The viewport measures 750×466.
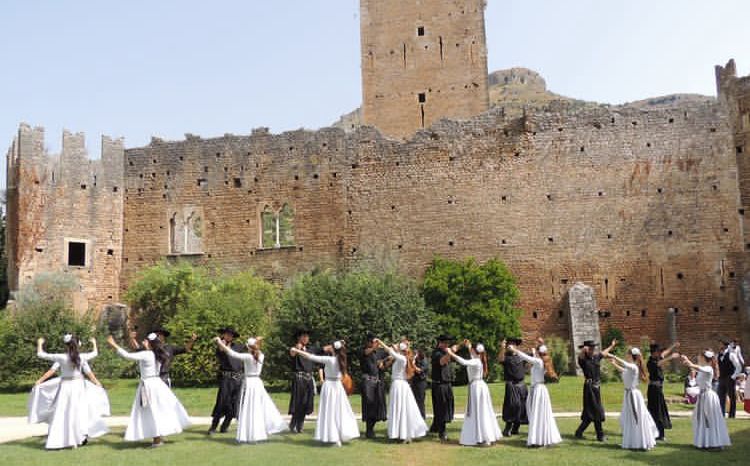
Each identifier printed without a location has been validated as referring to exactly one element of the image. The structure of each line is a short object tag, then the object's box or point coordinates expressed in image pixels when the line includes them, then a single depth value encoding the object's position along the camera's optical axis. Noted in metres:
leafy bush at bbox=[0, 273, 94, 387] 22.59
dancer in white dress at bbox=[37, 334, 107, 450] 11.43
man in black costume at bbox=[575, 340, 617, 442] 12.27
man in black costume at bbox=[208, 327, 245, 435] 12.66
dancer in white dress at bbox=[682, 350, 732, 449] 11.48
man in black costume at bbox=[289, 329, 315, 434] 13.05
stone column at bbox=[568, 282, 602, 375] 23.36
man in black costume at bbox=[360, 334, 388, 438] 12.77
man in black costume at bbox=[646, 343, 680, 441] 12.62
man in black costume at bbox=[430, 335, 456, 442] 12.65
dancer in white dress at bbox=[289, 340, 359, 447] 11.70
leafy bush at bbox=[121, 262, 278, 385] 22.69
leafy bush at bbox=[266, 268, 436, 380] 20.42
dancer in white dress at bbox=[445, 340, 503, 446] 11.86
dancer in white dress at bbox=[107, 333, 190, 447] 11.24
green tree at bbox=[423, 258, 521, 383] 22.95
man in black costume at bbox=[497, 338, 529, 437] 13.04
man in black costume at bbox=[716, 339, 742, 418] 15.02
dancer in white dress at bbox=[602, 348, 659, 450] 11.51
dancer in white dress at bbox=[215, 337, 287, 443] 11.56
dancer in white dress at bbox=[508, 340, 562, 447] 11.77
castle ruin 23.77
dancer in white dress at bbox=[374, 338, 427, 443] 12.05
